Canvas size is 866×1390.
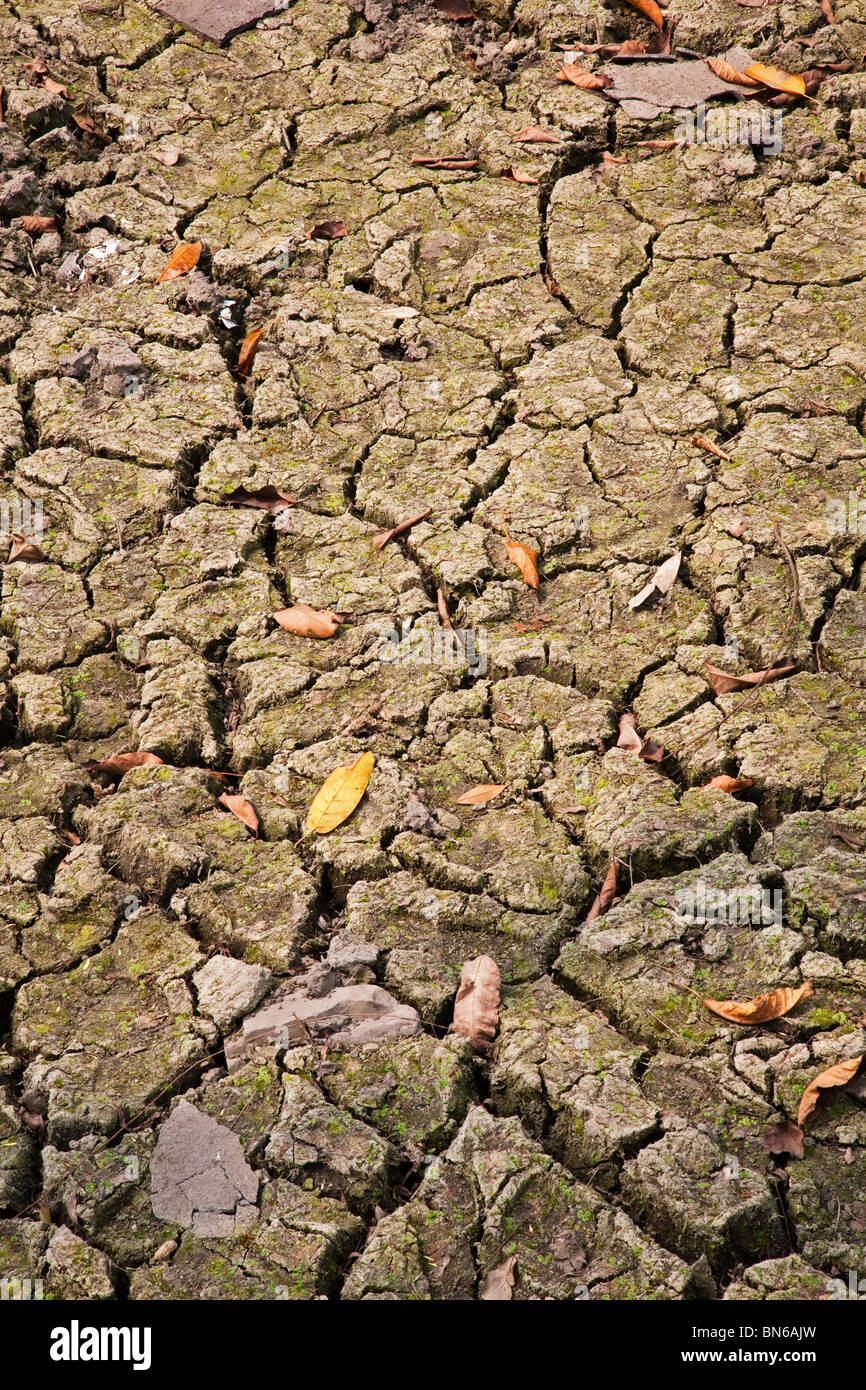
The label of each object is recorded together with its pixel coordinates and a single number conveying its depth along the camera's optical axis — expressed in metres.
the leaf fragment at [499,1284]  1.72
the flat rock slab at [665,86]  3.95
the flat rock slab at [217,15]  4.39
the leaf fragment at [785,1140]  1.84
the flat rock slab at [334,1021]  2.03
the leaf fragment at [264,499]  3.09
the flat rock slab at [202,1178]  1.82
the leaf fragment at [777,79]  3.89
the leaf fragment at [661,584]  2.75
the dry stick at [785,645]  2.49
